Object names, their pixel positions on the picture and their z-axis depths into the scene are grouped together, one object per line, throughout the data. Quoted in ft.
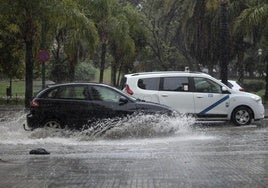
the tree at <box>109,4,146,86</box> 113.19
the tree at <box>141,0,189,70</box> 119.24
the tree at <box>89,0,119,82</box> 102.96
